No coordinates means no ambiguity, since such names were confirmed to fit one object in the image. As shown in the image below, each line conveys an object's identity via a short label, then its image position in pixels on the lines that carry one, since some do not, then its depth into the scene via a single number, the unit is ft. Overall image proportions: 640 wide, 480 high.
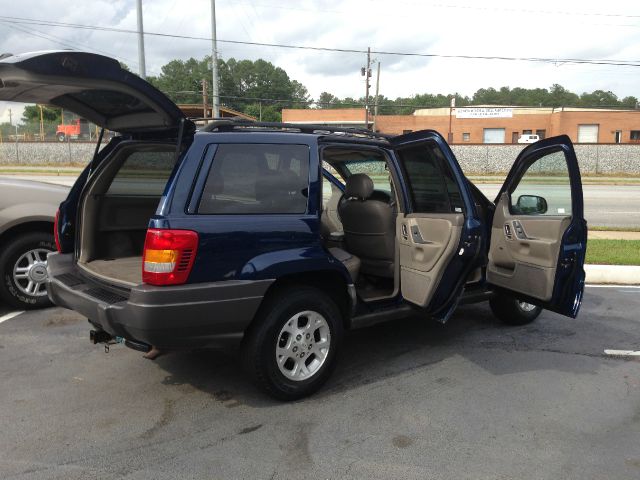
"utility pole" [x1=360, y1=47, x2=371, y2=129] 175.77
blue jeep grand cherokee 10.35
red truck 138.10
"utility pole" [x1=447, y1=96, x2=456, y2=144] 193.16
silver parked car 17.76
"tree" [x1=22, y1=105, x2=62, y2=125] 226.23
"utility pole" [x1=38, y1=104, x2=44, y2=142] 139.48
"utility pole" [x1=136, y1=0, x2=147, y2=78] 63.21
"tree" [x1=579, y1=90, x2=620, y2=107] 312.68
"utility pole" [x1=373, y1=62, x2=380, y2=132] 193.57
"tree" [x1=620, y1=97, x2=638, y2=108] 321.93
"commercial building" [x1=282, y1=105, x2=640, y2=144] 199.93
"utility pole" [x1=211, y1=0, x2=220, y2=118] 82.69
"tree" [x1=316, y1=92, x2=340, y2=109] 371.88
